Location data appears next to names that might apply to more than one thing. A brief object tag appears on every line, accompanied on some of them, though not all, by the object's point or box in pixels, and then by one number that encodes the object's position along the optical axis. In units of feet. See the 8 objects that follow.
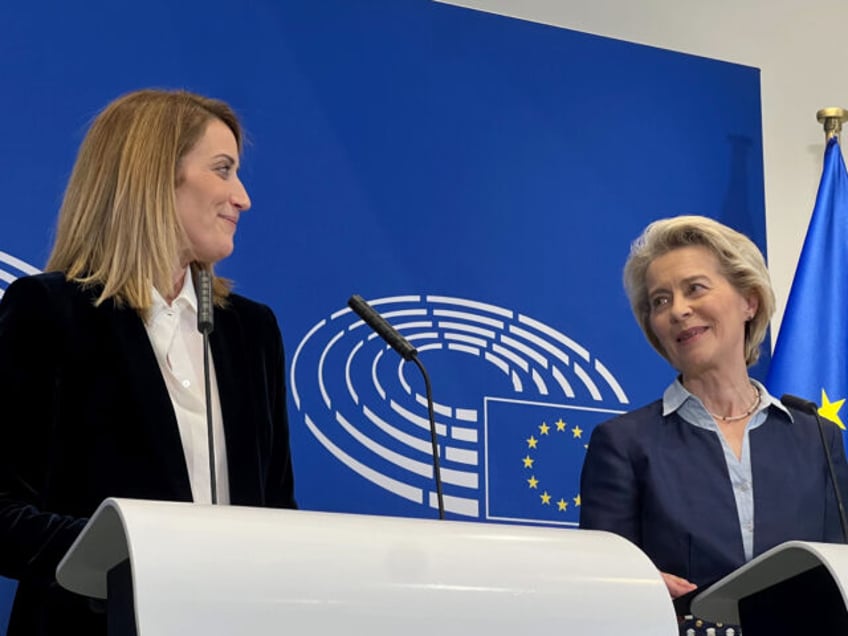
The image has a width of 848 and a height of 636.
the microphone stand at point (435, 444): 7.59
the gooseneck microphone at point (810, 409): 8.75
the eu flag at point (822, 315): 13.88
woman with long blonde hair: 7.50
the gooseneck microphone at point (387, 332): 7.58
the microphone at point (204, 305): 7.43
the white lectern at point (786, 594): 5.65
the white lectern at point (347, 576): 4.97
